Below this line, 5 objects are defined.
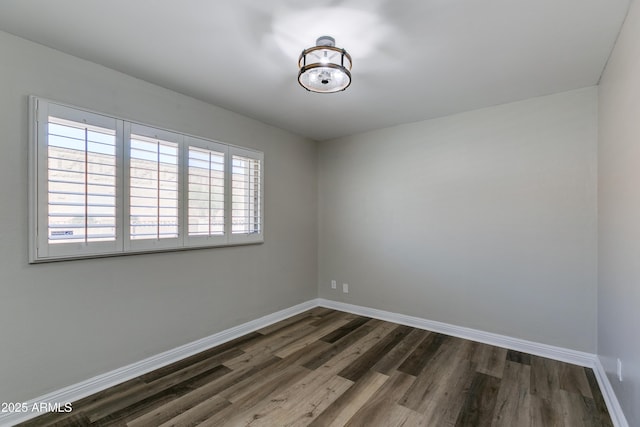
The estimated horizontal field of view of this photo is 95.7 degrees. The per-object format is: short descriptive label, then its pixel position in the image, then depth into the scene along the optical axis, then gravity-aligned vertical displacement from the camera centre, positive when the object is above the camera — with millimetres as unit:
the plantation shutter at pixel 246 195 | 3241 +236
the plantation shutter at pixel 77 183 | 1979 +229
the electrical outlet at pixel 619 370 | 1862 -986
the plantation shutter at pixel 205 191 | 2822 +241
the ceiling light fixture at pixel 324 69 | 1791 +938
